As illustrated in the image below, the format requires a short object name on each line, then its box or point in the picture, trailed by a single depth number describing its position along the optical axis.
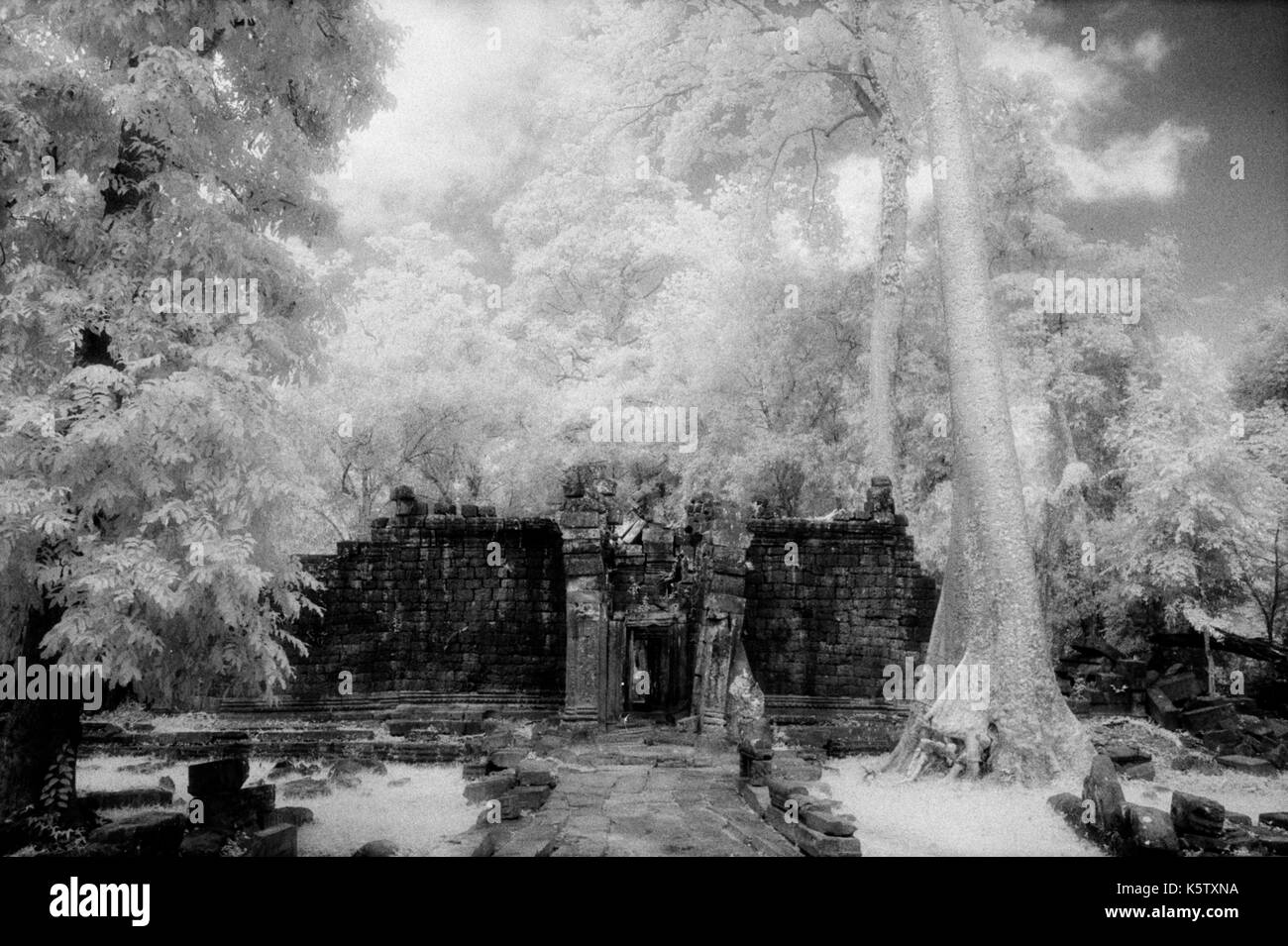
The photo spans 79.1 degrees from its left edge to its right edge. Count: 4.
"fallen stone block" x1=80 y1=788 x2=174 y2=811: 5.93
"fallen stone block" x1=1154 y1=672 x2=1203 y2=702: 10.39
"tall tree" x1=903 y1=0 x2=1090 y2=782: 7.30
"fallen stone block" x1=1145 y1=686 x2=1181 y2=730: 9.80
